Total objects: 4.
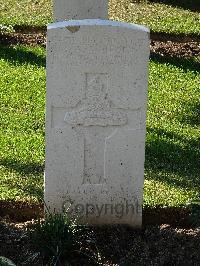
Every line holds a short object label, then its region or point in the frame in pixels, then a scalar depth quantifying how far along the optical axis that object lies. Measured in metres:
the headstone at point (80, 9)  7.44
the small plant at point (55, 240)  5.33
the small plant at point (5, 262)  4.64
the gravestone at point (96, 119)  5.47
